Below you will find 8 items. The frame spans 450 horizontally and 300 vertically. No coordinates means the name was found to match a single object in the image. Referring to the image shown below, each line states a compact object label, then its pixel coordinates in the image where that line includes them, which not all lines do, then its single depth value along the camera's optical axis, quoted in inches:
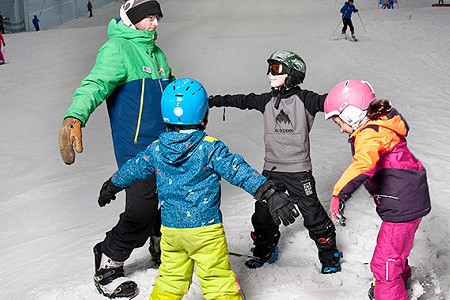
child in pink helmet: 127.1
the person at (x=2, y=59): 573.4
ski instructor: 142.1
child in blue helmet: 120.6
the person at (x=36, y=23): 1055.0
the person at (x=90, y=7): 1163.6
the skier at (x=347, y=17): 555.8
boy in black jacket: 155.7
